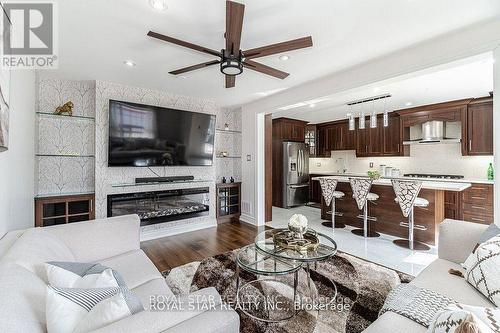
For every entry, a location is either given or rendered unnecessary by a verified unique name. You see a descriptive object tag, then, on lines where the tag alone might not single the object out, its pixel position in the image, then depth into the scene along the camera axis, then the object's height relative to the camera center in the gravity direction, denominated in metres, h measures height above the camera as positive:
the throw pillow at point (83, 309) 0.78 -0.52
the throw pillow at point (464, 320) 0.77 -0.63
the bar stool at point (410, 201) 3.20 -0.54
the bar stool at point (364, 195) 3.75 -0.52
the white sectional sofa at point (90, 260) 0.78 -0.56
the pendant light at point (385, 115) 3.94 +0.89
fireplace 3.53 -0.67
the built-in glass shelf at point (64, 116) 3.16 +0.76
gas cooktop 4.69 -0.25
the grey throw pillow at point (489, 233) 1.57 -0.50
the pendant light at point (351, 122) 4.39 +0.85
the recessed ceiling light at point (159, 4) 1.70 +1.26
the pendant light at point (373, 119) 3.92 +0.81
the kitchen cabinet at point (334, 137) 6.40 +0.84
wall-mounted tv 3.39 +0.51
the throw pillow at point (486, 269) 1.32 -0.67
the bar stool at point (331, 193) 4.20 -0.53
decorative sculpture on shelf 3.23 +0.85
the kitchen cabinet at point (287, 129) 6.24 +1.04
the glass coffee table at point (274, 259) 1.85 -0.88
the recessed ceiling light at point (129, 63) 2.76 +1.31
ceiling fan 1.59 +1.04
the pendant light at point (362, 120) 4.05 +0.84
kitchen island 3.37 -0.78
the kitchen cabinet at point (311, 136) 7.23 +0.96
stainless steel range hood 4.69 +0.70
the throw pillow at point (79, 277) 1.00 -0.52
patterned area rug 1.75 -1.24
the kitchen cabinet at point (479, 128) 4.16 +0.70
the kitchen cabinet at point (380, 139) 5.43 +0.67
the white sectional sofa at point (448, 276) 1.15 -0.80
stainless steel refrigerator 6.19 -0.24
